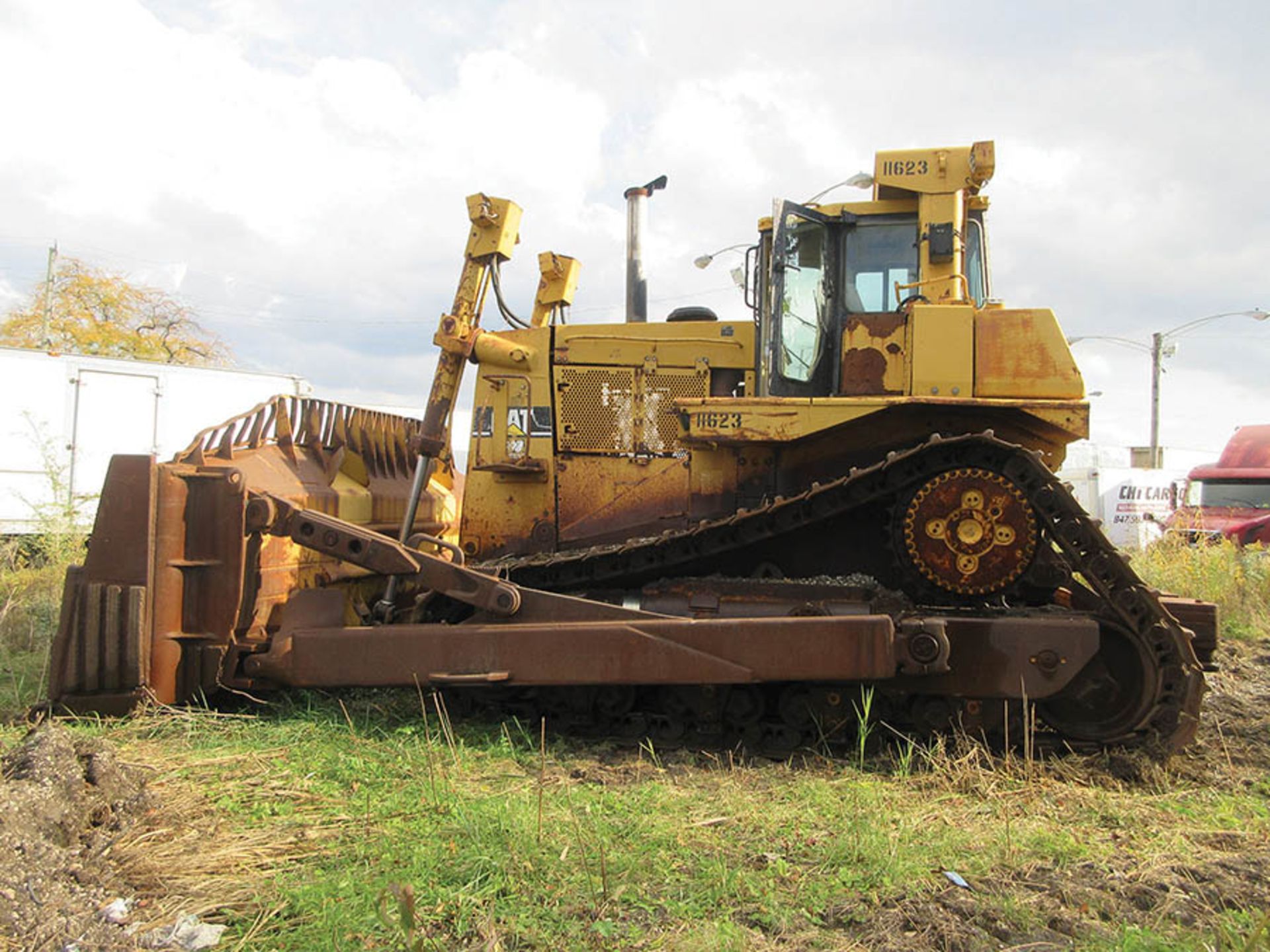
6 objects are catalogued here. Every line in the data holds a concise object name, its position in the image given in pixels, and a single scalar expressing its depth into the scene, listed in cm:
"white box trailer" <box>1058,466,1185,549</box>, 2491
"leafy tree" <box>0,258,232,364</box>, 3070
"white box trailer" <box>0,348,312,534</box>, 1369
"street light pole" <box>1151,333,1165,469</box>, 2966
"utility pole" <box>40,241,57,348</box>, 3005
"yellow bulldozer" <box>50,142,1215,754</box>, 466
